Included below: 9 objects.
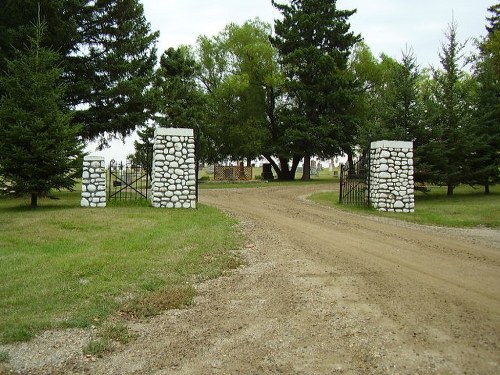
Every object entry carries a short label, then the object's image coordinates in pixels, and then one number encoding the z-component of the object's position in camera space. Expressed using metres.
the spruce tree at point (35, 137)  14.53
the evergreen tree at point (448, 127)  19.25
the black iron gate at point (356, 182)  16.86
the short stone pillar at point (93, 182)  15.36
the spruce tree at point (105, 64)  21.91
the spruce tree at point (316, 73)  33.59
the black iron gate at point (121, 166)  15.97
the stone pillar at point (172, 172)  15.67
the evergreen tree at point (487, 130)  21.39
